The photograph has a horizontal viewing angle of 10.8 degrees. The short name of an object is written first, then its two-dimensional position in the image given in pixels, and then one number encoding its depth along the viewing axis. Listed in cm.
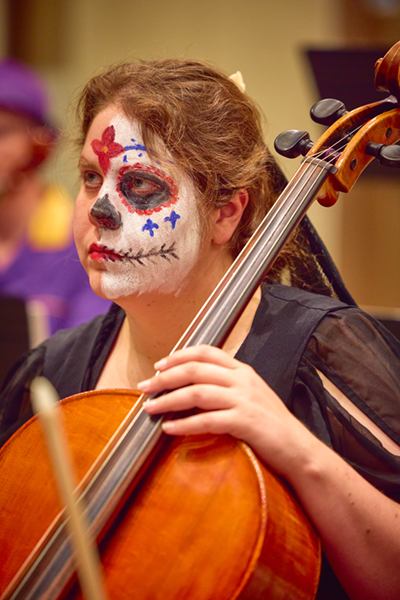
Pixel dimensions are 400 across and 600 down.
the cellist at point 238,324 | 196
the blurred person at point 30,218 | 314
